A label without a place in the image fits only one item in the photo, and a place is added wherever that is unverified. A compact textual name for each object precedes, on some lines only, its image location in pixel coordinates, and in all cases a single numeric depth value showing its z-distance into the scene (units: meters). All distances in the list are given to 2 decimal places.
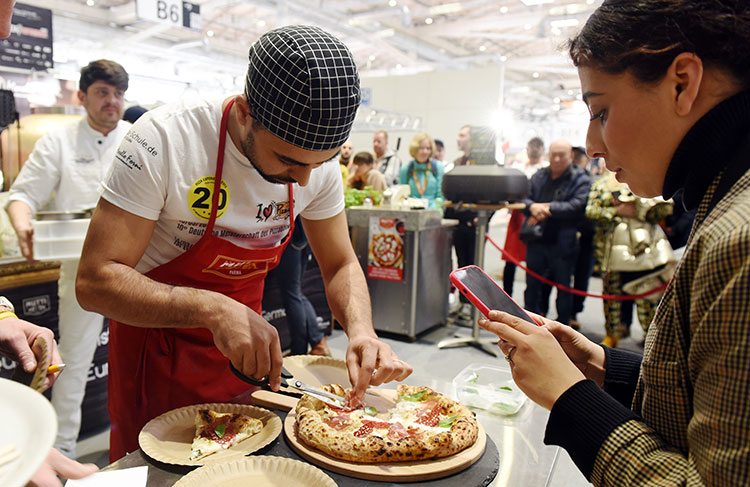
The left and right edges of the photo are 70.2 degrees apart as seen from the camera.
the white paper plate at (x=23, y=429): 0.49
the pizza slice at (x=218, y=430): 1.05
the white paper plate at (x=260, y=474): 0.92
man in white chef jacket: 2.64
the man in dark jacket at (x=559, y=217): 4.58
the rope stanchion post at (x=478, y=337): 4.14
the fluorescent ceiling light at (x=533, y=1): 9.16
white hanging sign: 5.43
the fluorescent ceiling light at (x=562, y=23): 10.27
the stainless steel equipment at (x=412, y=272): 4.45
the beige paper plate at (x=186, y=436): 1.02
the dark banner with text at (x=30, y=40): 4.61
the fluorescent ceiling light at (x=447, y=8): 11.41
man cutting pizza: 1.16
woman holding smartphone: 0.60
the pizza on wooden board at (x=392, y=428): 1.06
